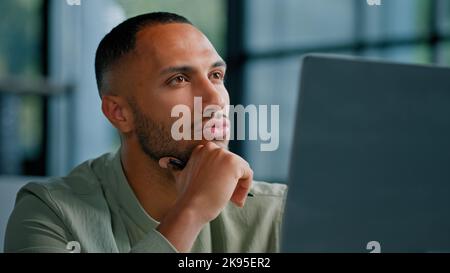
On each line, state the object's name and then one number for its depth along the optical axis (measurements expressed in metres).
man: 1.64
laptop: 1.47
